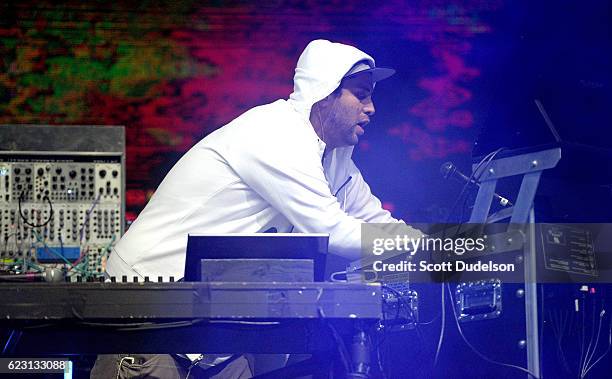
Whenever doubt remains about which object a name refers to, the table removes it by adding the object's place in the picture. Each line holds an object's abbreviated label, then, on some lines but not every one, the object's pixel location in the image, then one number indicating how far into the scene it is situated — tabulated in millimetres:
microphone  6551
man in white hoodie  6176
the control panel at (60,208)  9094
